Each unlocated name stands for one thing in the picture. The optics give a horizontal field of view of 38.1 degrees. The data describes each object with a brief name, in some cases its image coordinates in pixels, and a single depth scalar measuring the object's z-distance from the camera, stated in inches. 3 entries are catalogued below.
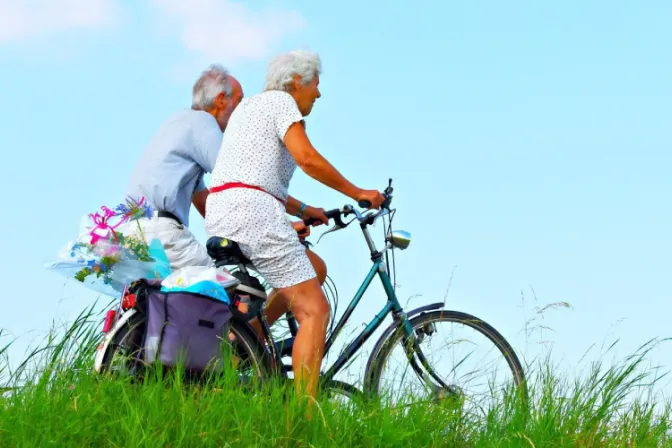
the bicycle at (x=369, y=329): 206.2
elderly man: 235.3
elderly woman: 200.7
